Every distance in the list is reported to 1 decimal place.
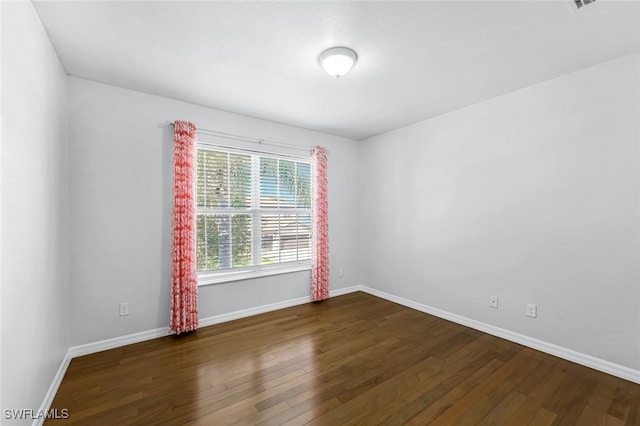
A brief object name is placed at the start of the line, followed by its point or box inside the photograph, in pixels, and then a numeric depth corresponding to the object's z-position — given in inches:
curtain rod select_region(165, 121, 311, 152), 126.6
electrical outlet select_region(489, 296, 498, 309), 116.3
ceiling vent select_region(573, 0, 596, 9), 64.7
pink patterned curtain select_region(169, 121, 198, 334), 113.4
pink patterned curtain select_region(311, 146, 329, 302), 157.9
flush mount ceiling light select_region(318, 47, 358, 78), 82.4
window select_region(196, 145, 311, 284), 129.1
